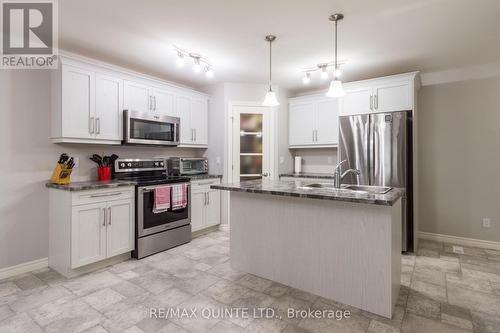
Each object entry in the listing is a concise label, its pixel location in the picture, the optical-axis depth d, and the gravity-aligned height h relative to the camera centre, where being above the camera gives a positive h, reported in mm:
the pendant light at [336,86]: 2449 +762
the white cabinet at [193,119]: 4262 +810
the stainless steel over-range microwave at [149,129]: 3443 +551
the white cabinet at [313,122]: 4422 +790
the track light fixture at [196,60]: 3178 +1425
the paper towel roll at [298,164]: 4965 +60
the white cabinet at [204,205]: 4102 -604
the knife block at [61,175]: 2959 -77
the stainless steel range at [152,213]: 3311 -611
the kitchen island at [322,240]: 2062 -654
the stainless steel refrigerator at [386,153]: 3473 +188
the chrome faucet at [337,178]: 2596 -108
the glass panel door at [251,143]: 4562 +430
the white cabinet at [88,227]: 2768 -655
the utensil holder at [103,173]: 3404 -64
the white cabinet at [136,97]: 3496 +975
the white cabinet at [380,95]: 3538 +1020
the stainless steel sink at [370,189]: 2420 -216
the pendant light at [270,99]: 2824 +732
